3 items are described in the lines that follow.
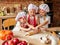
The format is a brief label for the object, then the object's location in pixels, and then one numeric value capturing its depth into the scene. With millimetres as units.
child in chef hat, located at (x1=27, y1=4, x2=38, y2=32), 1171
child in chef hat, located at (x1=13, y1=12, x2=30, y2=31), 1182
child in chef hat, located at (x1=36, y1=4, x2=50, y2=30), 1169
